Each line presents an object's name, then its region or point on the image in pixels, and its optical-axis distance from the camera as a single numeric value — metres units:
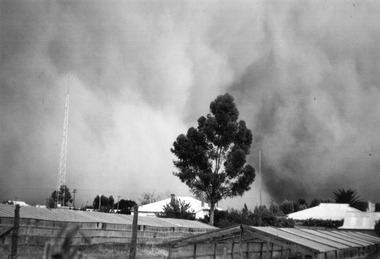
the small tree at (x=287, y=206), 124.06
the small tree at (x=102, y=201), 135.88
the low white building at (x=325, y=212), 86.38
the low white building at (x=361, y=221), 63.34
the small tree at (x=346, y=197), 134.88
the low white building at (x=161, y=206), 83.31
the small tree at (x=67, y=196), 129.01
